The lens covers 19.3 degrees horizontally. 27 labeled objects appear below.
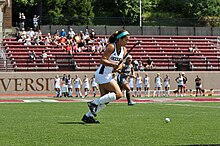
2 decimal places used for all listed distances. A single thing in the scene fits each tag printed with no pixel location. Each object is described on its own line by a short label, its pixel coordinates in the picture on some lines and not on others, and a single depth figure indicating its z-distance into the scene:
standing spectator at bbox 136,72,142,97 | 43.44
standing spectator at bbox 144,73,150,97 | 44.17
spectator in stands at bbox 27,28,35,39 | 50.34
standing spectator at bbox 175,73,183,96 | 43.74
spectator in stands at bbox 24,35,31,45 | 49.47
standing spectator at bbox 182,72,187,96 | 44.47
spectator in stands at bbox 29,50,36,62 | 46.84
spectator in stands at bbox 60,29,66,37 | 52.00
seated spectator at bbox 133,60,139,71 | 46.04
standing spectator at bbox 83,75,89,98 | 43.13
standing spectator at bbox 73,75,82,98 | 43.09
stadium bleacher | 47.22
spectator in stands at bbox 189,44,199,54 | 52.16
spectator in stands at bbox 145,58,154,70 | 48.37
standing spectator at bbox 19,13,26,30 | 52.05
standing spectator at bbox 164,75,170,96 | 44.23
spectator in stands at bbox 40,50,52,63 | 46.97
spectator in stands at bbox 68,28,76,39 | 51.72
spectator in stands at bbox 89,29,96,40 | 52.40
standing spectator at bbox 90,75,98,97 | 43.44
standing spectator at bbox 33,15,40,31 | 53.44
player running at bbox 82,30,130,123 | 14.16
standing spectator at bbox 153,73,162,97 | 44.09
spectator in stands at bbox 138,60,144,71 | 47.61
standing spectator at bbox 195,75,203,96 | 43.66
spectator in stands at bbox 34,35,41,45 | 49.61
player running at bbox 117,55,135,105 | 25.76
